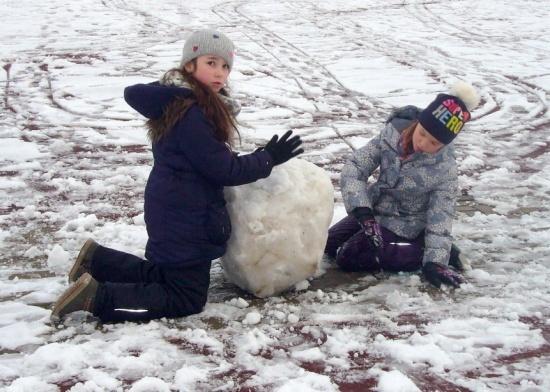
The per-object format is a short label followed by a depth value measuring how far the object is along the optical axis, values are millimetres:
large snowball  3021
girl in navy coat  2783
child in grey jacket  3188
